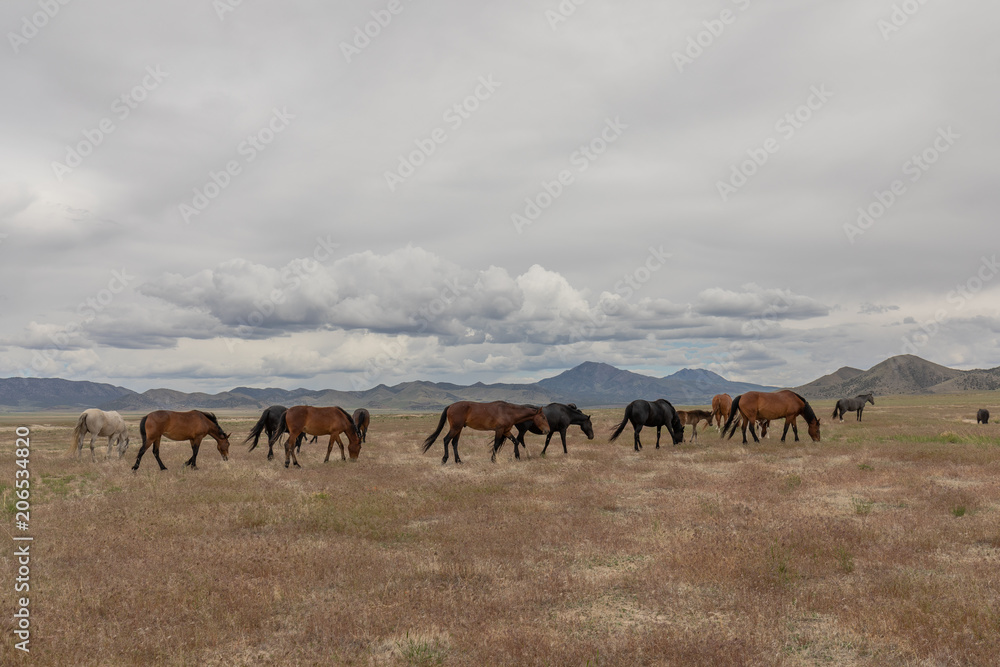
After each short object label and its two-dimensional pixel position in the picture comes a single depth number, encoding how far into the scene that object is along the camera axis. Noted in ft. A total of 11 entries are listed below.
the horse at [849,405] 159.35
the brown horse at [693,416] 102.77
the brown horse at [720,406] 115.01
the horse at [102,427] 77.97
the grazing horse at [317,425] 70.49
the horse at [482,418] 75.92
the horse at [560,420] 81.35
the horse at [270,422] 79.82
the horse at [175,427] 65.87
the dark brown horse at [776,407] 90.02
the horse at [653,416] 88.48
